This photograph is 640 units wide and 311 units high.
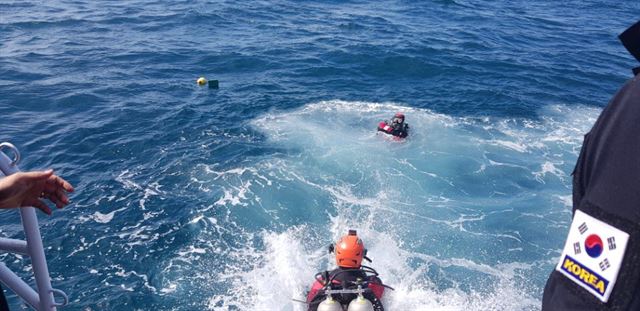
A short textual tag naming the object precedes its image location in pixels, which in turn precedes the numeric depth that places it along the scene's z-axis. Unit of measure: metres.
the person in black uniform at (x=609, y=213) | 1.26
